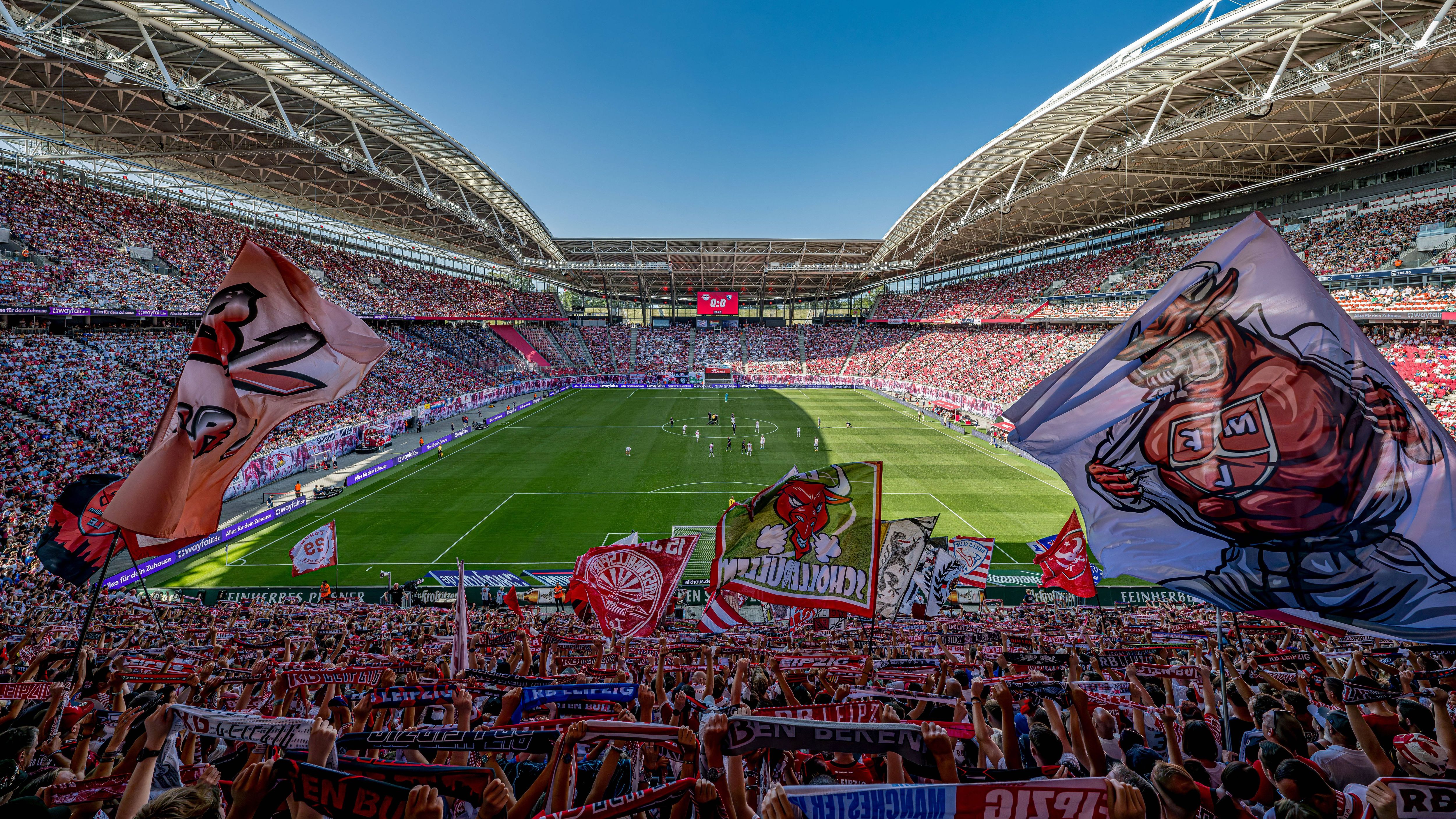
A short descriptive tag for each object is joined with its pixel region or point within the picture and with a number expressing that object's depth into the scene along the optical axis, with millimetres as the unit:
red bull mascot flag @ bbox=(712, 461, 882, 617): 8156
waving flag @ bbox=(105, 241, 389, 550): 6441
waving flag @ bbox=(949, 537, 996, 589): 15844
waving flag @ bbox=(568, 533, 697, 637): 9500
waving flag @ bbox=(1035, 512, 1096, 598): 14008
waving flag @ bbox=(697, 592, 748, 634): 9336
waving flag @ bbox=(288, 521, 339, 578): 17766
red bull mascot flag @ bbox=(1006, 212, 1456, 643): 4801
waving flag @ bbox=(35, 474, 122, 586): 9398
